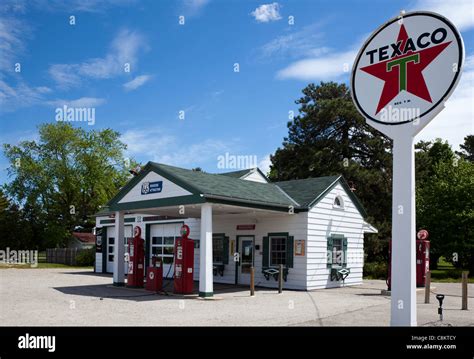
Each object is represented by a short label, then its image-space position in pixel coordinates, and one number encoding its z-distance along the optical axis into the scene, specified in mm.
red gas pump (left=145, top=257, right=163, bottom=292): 16594
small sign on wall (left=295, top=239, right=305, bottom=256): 18328
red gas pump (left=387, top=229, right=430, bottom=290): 18719
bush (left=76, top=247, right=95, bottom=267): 35906
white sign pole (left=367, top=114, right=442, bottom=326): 8500
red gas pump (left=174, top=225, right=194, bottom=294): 15422
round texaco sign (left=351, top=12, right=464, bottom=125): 8289
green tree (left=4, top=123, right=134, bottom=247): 49031
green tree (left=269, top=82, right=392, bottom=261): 33625
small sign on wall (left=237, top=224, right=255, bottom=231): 20042
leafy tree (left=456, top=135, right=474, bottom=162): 55597
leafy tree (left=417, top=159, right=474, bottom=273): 27359
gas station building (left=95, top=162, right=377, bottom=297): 15562
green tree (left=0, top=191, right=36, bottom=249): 49312
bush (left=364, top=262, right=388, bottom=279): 26234
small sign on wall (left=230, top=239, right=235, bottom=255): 20667
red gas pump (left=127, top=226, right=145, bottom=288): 17875
